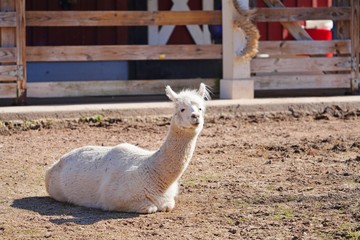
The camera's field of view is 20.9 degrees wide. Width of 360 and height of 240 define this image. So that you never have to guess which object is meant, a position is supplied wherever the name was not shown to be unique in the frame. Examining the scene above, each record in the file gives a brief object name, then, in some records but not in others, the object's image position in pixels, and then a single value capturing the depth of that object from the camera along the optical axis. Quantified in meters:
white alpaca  8.38
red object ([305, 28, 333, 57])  20.75
